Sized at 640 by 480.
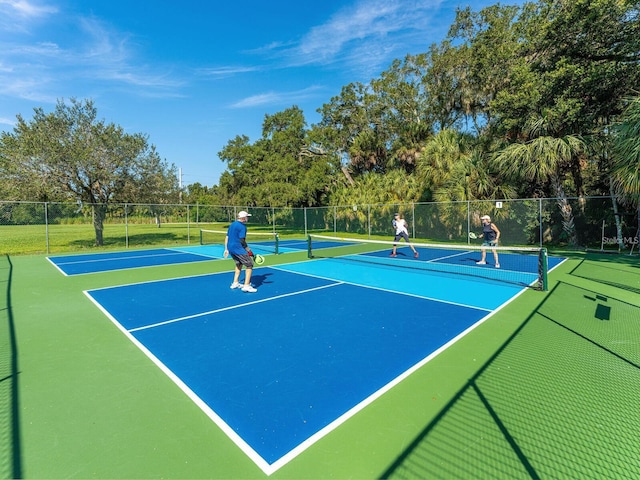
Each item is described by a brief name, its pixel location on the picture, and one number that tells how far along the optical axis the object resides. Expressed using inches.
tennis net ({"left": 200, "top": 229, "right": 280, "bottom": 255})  787.4
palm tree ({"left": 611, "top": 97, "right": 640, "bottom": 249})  437.1
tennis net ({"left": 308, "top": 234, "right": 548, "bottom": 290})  396.5
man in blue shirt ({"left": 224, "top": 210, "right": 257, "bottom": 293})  340.8
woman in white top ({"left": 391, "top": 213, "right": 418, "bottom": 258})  578.6
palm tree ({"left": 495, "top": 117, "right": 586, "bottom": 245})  615.2
